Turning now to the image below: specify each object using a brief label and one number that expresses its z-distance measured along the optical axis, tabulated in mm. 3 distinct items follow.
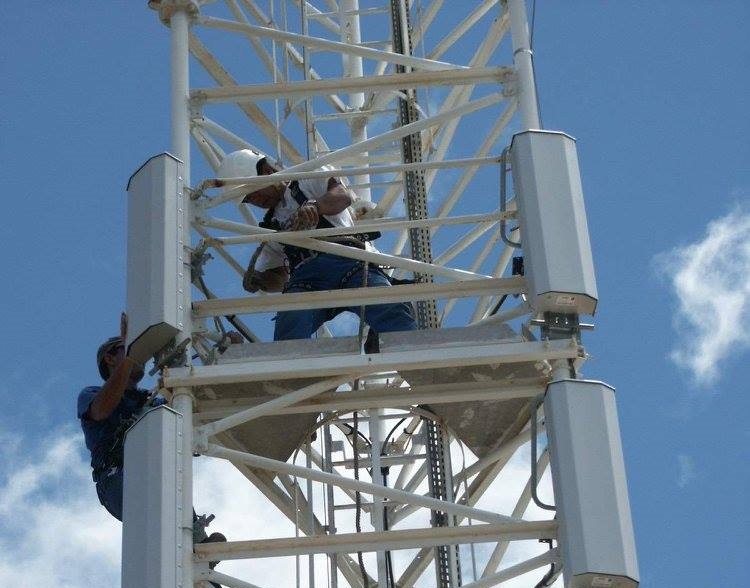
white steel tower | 16484
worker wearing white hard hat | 19391
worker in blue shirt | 18438
